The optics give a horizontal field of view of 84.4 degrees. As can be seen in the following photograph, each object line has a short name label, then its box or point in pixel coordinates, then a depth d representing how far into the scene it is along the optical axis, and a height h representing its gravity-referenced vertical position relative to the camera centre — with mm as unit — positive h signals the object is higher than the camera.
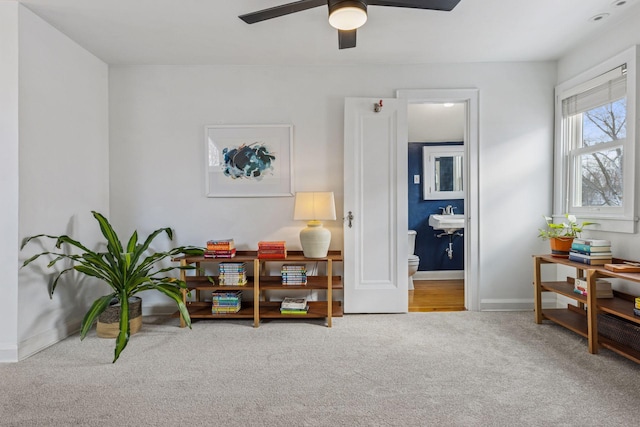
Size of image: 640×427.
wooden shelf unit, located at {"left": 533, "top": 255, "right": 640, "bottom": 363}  2324 -723
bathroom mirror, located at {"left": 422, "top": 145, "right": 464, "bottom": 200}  5054 +473
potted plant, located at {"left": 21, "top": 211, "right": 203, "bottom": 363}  2564 -496
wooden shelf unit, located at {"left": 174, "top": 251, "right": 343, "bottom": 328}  3082 -712
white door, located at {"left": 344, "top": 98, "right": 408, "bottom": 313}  3406 +23
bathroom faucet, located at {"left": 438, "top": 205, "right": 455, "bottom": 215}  5016 -87
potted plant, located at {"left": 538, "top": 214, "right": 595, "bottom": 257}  2994 -277
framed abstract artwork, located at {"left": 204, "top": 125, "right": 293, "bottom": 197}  3514 +452
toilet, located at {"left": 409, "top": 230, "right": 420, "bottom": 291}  4414 -755
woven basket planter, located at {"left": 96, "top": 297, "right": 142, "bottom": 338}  2828 -932
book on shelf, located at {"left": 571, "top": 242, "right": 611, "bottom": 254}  2617 -336
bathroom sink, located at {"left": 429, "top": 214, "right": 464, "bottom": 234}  4616 -226
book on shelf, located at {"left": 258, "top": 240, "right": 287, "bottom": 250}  3156 -348
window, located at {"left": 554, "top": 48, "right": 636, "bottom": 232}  2688 +507
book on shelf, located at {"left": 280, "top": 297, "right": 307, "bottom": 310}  3139 -878
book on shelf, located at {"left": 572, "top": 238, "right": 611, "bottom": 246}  2625 -292
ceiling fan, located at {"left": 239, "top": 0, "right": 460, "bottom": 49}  1960 +1120
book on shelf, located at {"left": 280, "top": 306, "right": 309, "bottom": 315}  3131 -933
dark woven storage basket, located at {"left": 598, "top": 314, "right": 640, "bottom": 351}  2314 -872
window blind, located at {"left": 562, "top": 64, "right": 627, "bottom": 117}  2770 +955
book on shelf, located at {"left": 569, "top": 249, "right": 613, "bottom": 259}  2613 -380
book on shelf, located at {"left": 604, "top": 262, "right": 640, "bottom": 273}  2336 -428
